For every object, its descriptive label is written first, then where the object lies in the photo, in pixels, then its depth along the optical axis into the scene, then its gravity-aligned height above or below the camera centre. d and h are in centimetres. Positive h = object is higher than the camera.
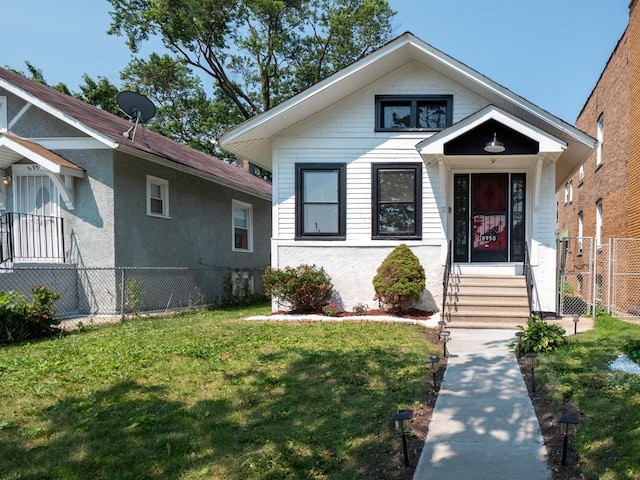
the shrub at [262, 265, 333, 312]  923 -120
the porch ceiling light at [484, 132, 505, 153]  838 +168
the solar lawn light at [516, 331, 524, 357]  591 -153
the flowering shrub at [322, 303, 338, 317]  920 -171
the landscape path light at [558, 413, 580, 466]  296 -138
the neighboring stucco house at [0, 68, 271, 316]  947 +103
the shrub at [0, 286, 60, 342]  693 -142
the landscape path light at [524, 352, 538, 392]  456 -150
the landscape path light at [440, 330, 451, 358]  576 -144
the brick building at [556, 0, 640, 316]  1114 +172
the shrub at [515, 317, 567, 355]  587 -149
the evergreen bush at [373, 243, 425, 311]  868 -98
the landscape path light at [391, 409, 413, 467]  305 -139
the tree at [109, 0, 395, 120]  2133 +1053
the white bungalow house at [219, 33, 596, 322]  958 +101
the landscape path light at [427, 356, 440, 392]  453 -147
